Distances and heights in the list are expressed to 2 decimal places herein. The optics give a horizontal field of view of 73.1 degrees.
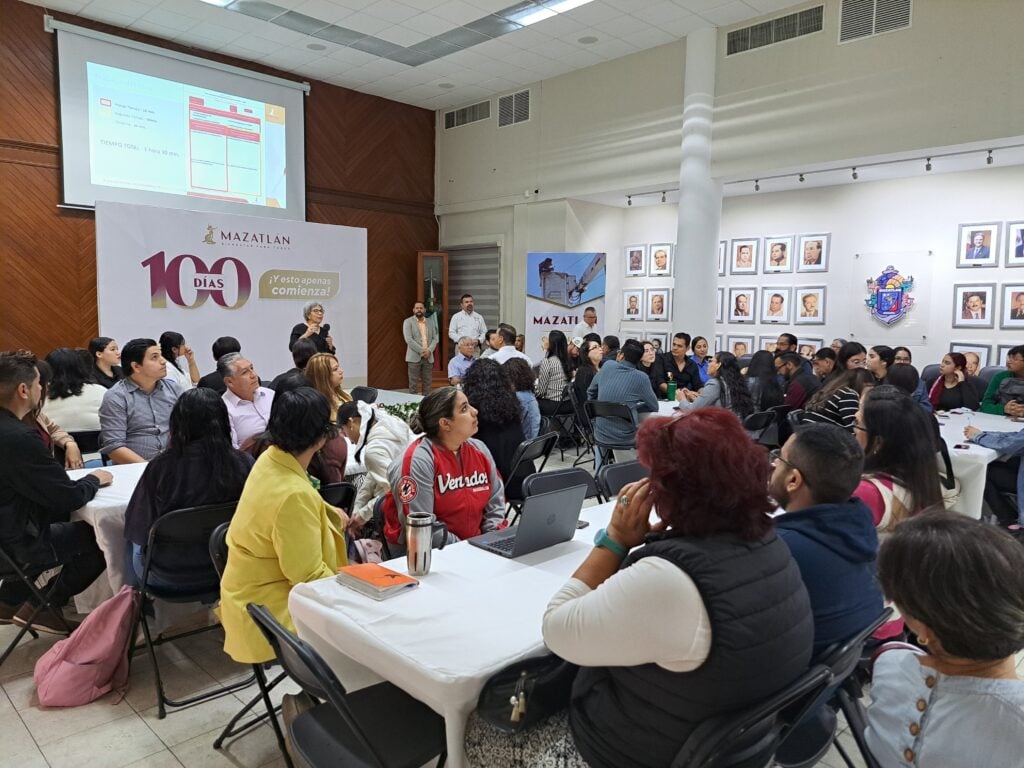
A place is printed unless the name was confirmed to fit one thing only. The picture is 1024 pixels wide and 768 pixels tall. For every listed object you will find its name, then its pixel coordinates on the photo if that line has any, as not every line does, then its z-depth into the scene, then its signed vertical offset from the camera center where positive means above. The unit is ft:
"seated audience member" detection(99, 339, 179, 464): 12.65 -1.74
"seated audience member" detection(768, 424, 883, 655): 5.49 -1.64
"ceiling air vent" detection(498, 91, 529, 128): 35.04 +11.02
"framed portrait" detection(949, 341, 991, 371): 24.84 -0.66
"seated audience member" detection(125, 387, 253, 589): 8.50 -1.95
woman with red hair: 4.06 -1.75
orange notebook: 6.12 -2.35
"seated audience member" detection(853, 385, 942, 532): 7.79 -1.55
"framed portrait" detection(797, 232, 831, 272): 28.50 +3.17
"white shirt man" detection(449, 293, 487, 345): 34.56 -0.13
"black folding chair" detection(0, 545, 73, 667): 9.04 -3.50
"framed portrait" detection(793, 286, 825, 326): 28.78 +1.02
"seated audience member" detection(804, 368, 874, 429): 14.40 -1.46
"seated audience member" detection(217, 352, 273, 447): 13.10 -1.57
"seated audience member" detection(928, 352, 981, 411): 19.27 -1.60
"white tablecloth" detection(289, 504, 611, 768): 5.02 -2.46
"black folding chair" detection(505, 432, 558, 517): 12.79 -2.58
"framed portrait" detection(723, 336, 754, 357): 31.32 -0.79
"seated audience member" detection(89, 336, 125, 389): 16.45 -0.98
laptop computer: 7.14 -2.17
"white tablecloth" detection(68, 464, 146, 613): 9.43 -2.83
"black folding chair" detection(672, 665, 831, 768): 4.14 -2.52
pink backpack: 8.80 -4.35
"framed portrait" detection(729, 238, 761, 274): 30.76 +3.19
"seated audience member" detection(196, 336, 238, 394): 16.74 -0.80
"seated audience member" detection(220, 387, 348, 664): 7.11 -2.21
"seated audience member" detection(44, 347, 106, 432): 13.93 -1.64
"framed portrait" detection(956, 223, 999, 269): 24.40 +3.05
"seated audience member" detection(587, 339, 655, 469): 17.90 -1.68
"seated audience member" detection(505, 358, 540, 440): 15.52 -1.67
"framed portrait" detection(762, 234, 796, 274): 29.60 +3.20
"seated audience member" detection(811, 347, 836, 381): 20.53 -0.95
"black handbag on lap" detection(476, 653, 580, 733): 4.77 -2.63
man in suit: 35.04 -1.24
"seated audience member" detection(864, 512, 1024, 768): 3.65 -1.67
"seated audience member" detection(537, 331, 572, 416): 23.03 -1.78
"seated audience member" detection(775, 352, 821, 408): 19.27 -1.61
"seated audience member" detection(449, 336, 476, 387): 24.44 -1.36
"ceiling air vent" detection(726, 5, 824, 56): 24.62 +10.98
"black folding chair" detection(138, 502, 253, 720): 8.28 -2.99
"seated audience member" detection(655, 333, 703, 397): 24.08 -1.49
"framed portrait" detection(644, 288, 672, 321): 34.30 +1.13
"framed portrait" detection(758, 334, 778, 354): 30.15 -0.60
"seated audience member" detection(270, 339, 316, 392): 15.47 -0.73
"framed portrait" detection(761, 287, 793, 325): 29.81 +1.07
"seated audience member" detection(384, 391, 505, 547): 8.84 -1.97
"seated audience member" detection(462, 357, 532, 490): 12.46 -1.56
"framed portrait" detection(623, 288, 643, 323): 35.60 +1.05
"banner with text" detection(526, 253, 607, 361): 31.71 +1.66
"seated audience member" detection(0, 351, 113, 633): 8.91 -2.45
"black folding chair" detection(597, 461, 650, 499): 10.63 -2.34
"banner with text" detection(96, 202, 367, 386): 25.98 +1.64
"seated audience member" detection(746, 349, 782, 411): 19.85 -1.71
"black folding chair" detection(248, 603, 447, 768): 5.04 -3.28
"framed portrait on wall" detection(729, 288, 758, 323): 30.96 +1.08
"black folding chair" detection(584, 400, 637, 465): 17.60 -2.29
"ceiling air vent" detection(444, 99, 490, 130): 36.92 +11.32
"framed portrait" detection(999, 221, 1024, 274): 23.77 +3.06
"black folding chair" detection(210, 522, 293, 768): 7.75 -3.63
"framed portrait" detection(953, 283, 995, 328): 24.61 +0.95
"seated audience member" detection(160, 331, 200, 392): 17.57 -0.90
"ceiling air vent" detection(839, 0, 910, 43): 22.58 +10.43
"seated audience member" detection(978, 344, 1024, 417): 17.93 -1.46
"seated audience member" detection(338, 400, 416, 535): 10.19 -2.01
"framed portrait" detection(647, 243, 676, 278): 34.14 +3.33
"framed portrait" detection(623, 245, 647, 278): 35.27 +3.39
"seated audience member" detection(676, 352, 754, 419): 17.44 -1.59
